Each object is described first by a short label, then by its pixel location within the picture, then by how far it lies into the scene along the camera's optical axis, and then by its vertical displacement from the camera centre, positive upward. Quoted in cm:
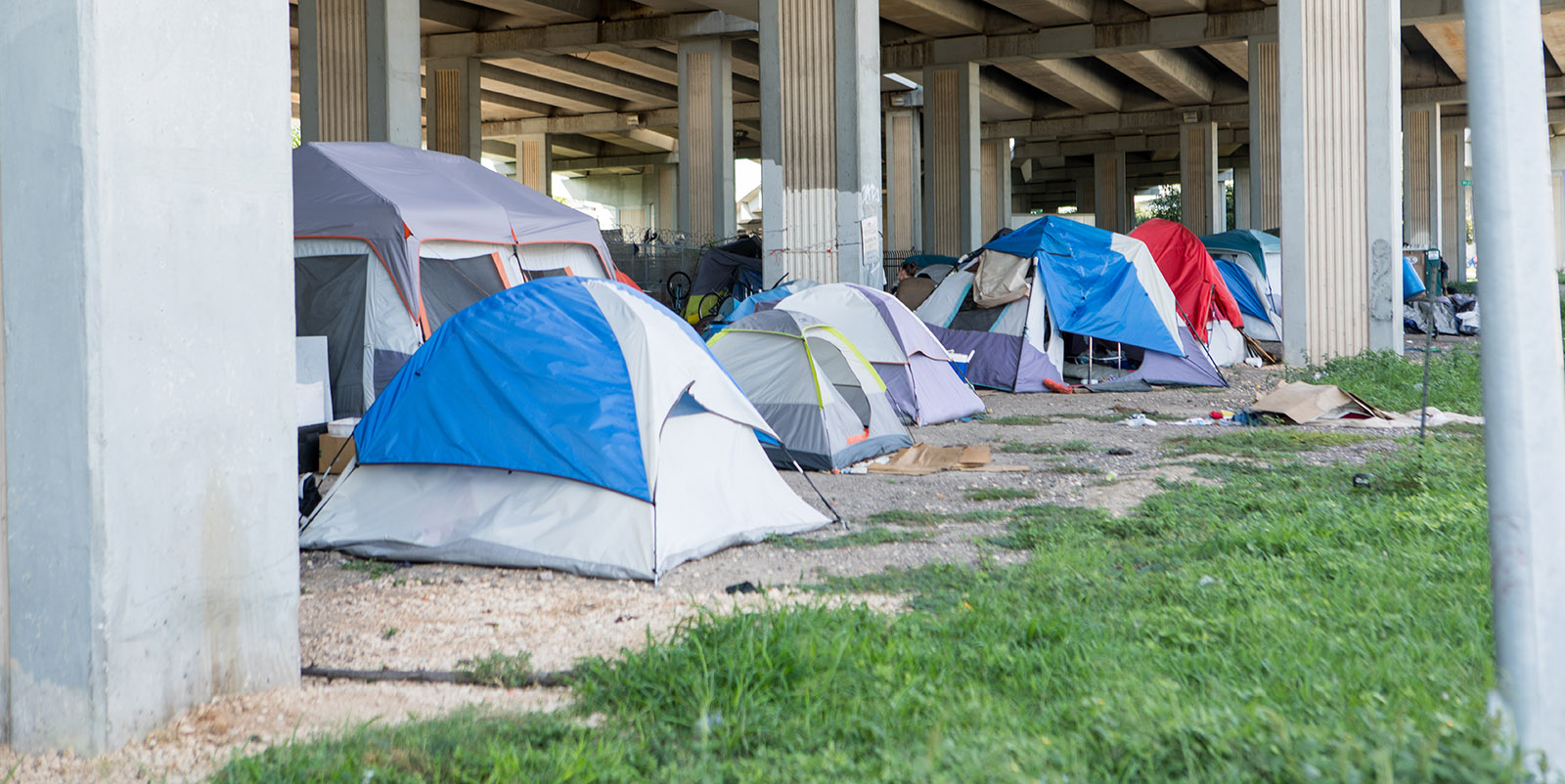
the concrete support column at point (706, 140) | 2472 +534
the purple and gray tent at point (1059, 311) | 1335 +85
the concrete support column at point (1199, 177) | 3531 +614
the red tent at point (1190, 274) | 1527 +141
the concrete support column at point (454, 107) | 2619 +638
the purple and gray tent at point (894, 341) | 1061 +42
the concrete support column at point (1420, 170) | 3447 +605
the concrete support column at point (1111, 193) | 4338 +704
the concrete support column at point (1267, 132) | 2477 +524
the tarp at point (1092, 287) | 1334 +110
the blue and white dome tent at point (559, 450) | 559 -27
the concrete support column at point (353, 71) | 1546 +421
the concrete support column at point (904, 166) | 3191 +593
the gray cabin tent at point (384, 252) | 883 +111
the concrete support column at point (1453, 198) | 3859 +589
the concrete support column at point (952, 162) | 2655 +516
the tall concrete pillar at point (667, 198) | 4578 +748
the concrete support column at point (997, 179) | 3919 +684
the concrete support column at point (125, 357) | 332 +13
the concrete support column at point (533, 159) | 3738 +737
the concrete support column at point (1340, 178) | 1416 +242
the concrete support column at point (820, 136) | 1638 +348
